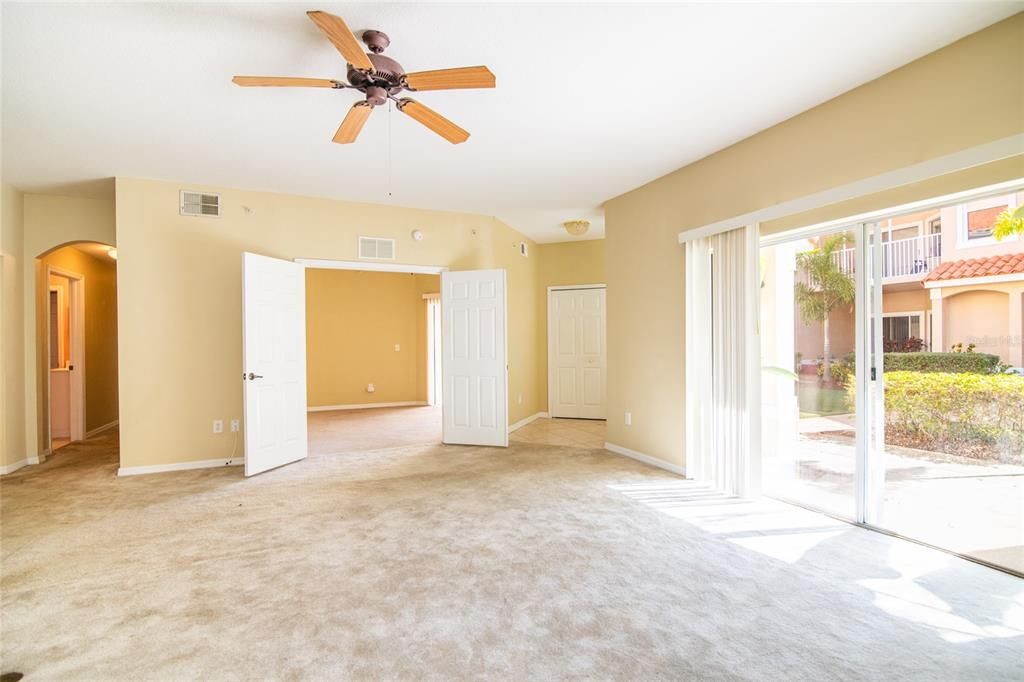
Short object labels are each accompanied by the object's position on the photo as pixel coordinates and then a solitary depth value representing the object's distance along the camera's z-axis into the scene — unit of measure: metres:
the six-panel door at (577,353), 7.45
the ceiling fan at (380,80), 2.12
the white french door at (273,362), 4.53
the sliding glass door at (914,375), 2.66
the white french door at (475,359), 5.63
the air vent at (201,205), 4.73
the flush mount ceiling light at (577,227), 6.28
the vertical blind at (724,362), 3.71
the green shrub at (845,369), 3.23
